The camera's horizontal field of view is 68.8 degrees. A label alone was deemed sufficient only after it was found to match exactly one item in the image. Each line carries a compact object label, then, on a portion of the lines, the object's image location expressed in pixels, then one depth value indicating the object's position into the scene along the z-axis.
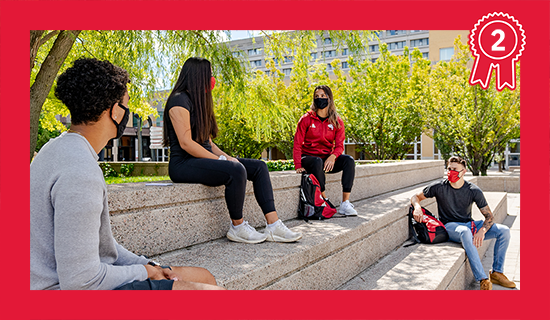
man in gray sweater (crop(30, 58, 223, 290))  1.41
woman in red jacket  5.32
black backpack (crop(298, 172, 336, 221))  4.85
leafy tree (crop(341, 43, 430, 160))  18.09
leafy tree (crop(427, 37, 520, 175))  15.02
